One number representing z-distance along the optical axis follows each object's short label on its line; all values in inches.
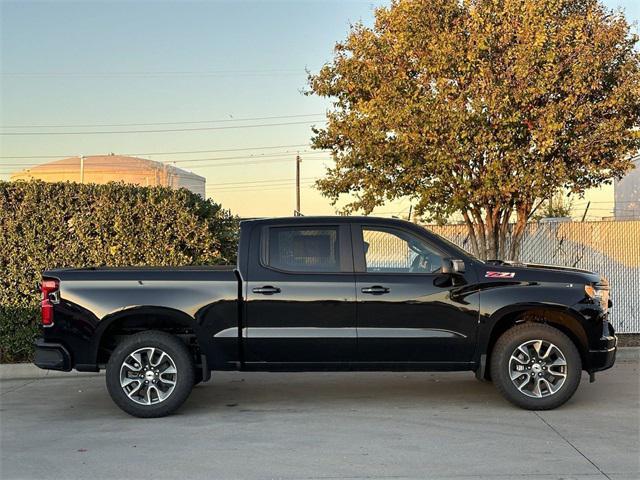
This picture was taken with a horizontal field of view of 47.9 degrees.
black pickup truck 272.8
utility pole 1824.8
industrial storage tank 1478.8
